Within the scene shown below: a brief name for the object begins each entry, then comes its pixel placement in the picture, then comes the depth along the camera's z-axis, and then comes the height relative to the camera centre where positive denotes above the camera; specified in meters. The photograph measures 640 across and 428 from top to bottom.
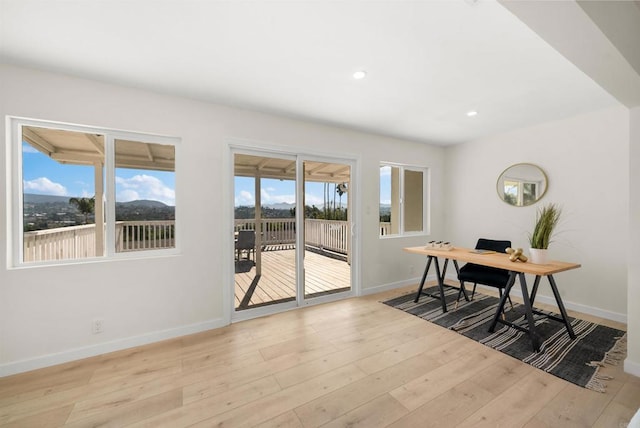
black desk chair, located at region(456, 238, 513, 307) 3.00 -0.76
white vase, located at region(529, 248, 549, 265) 2.55 -0.44
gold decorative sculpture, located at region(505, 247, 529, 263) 2.66 -0.47
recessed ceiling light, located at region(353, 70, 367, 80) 2.17 +1.15
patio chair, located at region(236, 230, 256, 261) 3.07 -0.40
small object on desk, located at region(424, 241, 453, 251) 3.42 -0.47
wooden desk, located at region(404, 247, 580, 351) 2.34 -0.54
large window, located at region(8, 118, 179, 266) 2.16 +0.16
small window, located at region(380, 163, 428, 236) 4.25 +0.19
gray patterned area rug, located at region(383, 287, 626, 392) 2.07 -1.24
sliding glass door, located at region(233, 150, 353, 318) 3.11 -0.16
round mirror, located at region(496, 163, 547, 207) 3.56 +0.38
